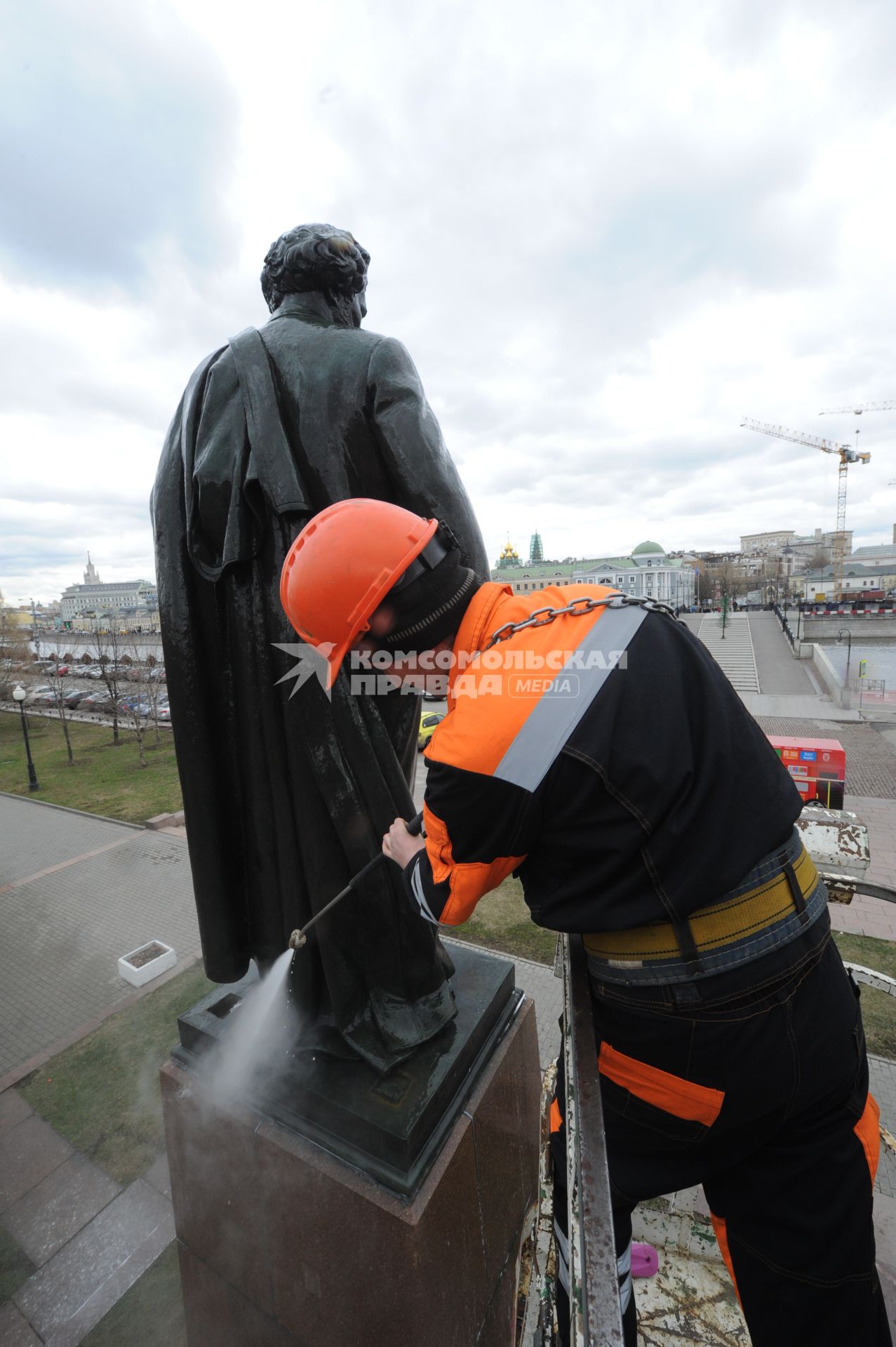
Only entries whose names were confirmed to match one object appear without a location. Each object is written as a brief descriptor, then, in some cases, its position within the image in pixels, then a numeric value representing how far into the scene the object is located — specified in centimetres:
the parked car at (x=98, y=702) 3308
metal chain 156
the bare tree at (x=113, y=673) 2412
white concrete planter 761
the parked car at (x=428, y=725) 1962
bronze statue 228
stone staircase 3164
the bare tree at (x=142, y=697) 2686
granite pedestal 220
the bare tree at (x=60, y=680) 2348
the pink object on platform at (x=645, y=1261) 292
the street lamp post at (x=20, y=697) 1676
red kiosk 1295
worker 140
